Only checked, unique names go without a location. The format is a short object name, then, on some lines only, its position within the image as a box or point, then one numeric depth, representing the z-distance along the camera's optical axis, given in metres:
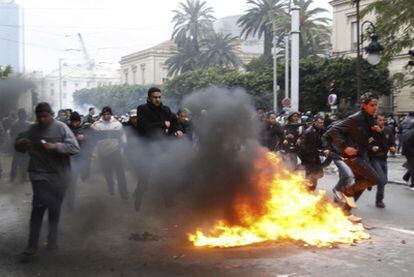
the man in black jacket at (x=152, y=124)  6.98
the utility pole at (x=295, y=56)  21.64
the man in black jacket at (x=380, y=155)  7.69
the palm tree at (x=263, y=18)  42.50
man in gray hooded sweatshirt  5.35
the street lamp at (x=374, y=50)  14.52
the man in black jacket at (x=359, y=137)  6.75
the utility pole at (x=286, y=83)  31.73
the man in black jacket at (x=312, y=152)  8.80
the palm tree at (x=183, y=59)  47.40
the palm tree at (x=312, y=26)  41.00
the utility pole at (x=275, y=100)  29.98
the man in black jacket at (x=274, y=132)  10.35
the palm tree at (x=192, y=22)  39.88
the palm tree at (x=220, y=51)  48.22
